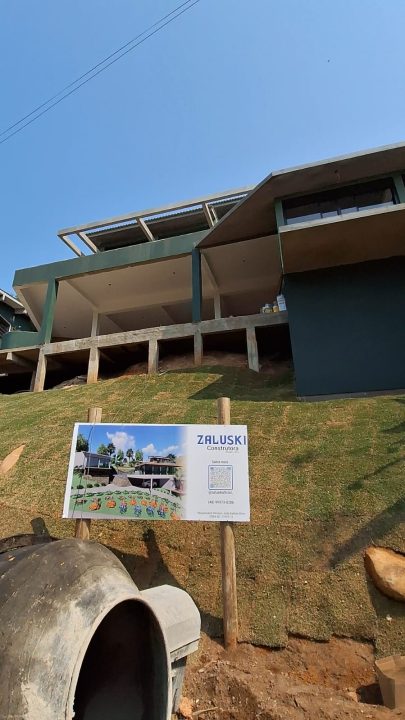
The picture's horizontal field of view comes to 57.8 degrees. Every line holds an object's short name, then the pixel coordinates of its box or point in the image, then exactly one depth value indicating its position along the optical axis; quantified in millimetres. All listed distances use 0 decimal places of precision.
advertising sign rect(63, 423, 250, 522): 4227
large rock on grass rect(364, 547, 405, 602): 3982
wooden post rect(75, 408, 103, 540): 4421
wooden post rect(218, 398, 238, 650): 3844
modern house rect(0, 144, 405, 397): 12477
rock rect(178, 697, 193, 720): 3025
